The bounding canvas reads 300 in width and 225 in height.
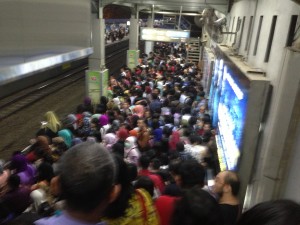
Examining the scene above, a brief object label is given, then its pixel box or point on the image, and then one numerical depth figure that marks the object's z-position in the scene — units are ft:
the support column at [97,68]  36.86
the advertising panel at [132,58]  55.83
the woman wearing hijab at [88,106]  28.51
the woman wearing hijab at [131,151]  17.03
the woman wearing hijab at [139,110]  25.62
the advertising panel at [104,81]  36.79
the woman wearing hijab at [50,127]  20.88
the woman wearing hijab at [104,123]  21.71
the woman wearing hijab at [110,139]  19.19
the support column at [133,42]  56.13
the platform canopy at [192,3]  34.73
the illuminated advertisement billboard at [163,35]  44.19
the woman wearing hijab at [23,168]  14.88
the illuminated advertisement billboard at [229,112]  14.28
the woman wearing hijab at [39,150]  17.06
